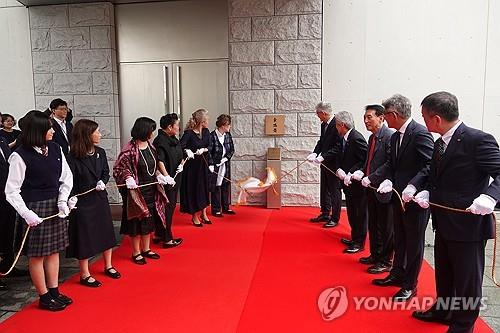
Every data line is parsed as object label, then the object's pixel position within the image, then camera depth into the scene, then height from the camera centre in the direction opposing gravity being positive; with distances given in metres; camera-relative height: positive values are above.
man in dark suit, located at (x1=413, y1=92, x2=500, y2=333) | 2.08 -0.44
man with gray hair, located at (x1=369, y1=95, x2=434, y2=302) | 2.75 -0.49
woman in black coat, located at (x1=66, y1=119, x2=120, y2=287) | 3.10 -0.71
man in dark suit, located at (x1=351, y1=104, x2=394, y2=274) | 3.38 -0.81
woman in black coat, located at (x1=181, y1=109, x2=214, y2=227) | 4.91 -0.73
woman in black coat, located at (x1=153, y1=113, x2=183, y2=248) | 4.12 -0.46
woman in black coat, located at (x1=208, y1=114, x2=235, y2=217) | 5.33 -0.63
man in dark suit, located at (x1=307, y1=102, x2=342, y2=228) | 4.82 -0.60
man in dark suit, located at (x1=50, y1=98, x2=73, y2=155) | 4.67 -0.08
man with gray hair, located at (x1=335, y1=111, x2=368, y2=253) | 4.03 -0.67
